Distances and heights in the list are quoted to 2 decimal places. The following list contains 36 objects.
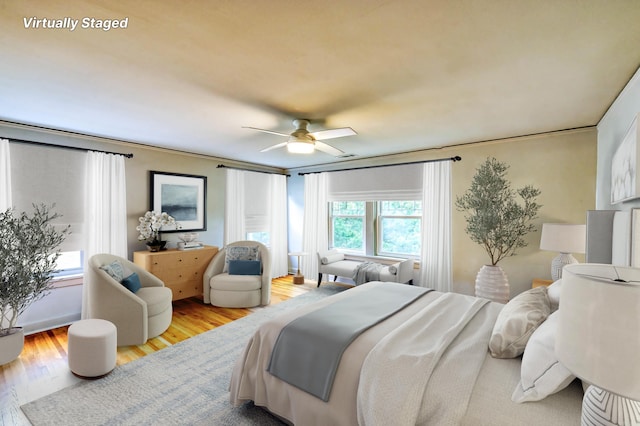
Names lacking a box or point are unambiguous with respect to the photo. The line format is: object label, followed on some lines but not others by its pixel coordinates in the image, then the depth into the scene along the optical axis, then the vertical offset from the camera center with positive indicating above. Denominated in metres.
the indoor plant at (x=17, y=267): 2.54 -0.57
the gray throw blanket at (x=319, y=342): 1.69 -0.86
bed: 1.25 -0.84
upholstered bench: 4.38 -1.02
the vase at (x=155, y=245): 4.29 -0.61
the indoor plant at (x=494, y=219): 3.37 -0.13
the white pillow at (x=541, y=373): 1.25 -0.73
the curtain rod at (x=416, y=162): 4.26 +0.74
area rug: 2.01 -1.49
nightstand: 3.30 -0.86
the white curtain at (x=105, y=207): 3.86 -0.03
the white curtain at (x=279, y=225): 6.20 -0.41
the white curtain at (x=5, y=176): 3.20 +0.31
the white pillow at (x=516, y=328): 1.58 -0.67
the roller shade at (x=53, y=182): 3.35 +0.27
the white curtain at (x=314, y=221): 5.87 -0.29
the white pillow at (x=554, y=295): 1.91 -0.59
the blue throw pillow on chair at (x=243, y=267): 4.52 -0.96
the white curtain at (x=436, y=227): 4.38 -0.30
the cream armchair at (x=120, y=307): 3.05 -1.10
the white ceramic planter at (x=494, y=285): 3.39 -0.90
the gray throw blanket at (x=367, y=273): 4.58 -1.06
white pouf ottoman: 2.44 -1.26
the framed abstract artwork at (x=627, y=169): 1.55 +0.25
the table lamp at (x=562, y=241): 2.88 -0.32
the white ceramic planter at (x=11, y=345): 2.56 -1.29
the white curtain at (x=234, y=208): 5.44 -0.04
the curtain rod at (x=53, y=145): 3.29 +0.72
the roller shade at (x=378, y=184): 4.73 +0.42
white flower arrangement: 4.21 -0.28
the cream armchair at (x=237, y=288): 4.29 -1.24
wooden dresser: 4.12 -0.92
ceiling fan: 2.81 +0.70
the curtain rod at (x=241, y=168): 5.33 +0.73
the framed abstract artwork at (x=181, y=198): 4.55 +0.13
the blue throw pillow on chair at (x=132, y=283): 3.35 -0.92
